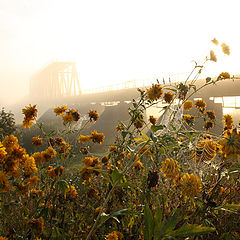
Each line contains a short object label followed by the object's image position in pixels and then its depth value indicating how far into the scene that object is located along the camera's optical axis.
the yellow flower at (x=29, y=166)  1.43
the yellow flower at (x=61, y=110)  2.16
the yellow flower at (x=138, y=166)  1.95
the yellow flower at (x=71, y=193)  1.58
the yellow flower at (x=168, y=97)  2.08
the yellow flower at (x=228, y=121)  2.09
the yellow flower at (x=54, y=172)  1.63
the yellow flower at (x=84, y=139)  2.18
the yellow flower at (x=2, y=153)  1.10
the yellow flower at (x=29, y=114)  1.94
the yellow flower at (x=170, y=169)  1.19
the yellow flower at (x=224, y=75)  2.04
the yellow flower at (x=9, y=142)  1.24
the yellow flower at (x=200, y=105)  2.72
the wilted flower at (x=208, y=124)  2.29
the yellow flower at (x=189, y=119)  2.36
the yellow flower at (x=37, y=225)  1.32
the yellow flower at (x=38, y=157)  1.90
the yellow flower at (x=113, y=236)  1.16
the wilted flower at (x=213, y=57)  1.94
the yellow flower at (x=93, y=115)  2.24
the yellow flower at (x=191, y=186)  1.10
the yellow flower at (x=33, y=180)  1.70
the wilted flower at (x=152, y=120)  2.19
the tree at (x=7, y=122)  9.15
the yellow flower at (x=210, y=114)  2.58
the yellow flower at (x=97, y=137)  2.13
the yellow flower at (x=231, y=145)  0.95
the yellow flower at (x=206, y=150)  1.21
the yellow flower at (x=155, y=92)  1.93
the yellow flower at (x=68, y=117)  2.02
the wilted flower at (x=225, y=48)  1.93
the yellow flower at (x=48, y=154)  1.85
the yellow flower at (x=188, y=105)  2.62
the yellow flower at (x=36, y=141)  2.15
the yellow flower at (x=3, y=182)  1.18
